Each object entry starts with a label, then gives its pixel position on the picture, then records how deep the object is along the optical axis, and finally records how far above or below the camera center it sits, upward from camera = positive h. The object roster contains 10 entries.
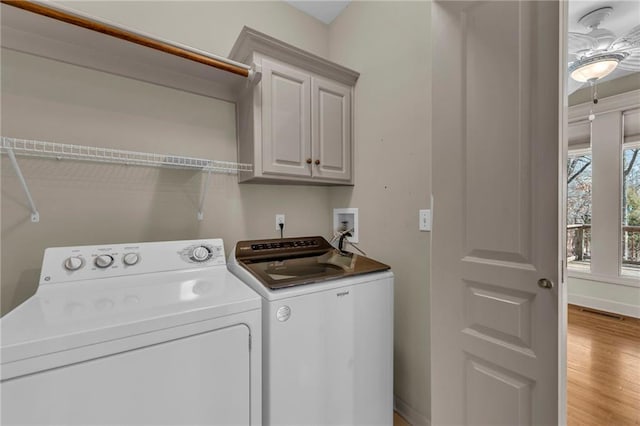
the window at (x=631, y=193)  3.14 +0.19
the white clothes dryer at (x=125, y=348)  0.70 -0.41
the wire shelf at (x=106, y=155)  1.18 +0.29
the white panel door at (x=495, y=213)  0.96 -0.01
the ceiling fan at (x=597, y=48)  2.13 +1.42
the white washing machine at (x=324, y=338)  1.09 -0.59
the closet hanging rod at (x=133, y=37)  0.96 +0.76
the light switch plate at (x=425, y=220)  1.46 -0.06
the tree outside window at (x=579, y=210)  3.60 -0.01
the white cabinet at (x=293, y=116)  1.54 +0.61
